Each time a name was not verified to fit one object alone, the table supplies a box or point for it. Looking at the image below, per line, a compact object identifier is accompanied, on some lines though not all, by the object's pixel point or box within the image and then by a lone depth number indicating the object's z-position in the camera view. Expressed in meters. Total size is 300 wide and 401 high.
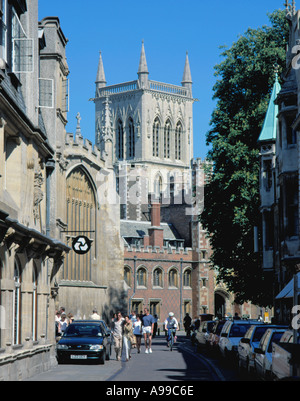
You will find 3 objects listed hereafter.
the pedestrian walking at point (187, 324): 59.89
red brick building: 78.75
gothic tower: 123.50
